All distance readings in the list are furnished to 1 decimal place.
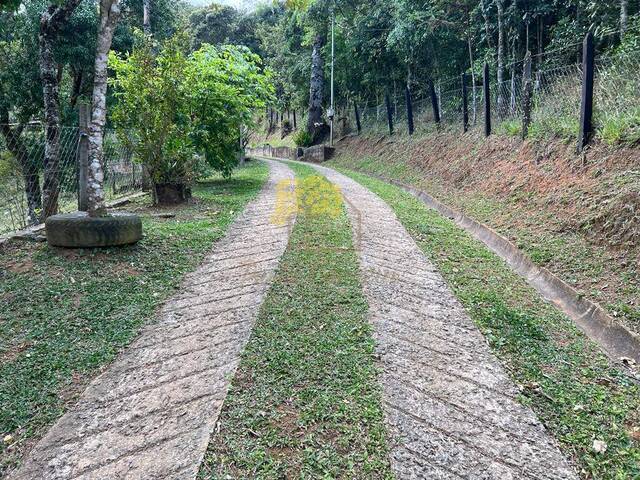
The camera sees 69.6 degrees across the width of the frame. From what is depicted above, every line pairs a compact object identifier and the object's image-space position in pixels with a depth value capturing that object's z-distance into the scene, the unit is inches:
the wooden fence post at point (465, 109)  444.1
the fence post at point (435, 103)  525.7
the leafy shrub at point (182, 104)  276.2
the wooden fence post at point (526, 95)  309.4
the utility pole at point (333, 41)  801.4
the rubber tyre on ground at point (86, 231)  172.7
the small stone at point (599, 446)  84.8
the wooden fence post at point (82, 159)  222.1
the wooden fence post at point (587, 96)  237.6
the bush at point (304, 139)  990.4
